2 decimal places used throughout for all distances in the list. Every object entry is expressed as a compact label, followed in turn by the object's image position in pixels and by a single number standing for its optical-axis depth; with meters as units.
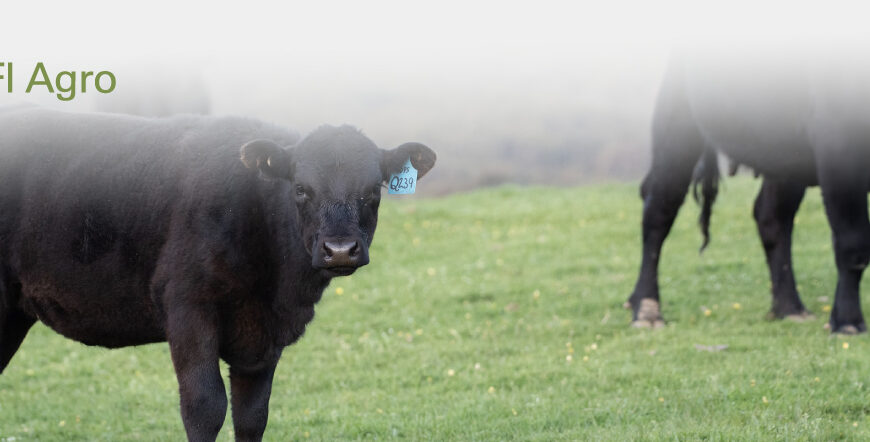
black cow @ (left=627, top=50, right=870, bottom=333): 18.45
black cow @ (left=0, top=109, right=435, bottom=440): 11.24
